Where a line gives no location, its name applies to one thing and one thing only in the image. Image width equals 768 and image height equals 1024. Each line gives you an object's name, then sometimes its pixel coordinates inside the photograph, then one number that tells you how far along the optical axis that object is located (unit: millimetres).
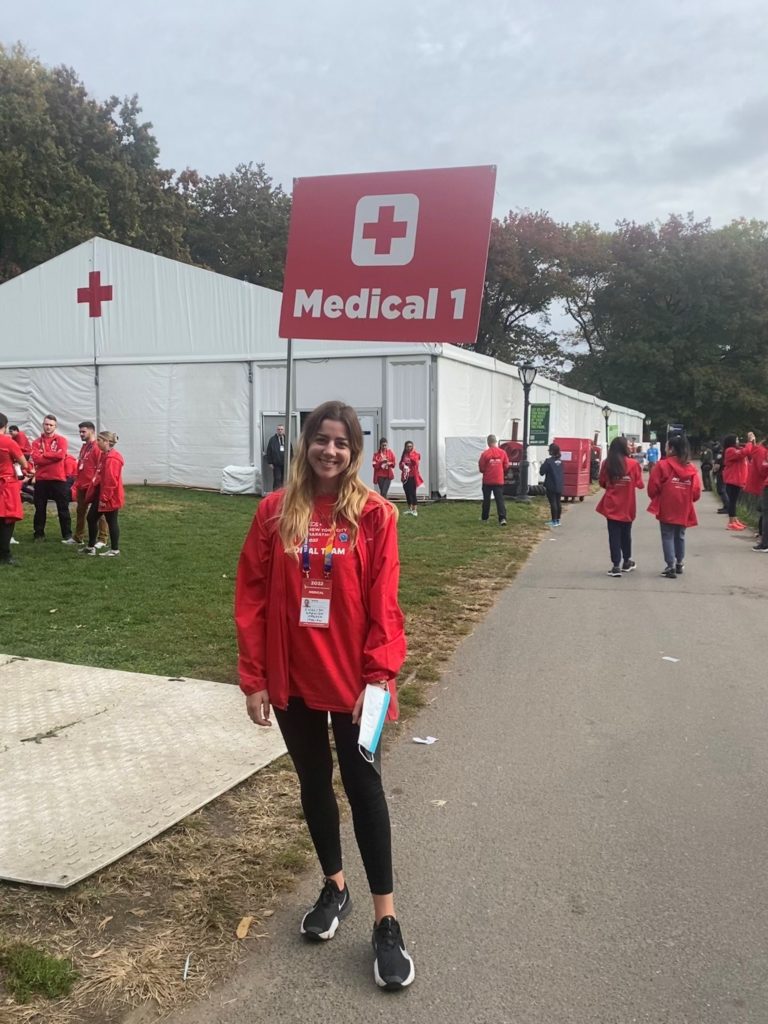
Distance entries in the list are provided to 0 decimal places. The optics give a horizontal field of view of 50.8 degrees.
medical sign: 4934
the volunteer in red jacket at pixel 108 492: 10609
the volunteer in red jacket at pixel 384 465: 17766
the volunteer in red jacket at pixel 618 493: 10305
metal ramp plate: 3389
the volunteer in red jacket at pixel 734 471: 16312
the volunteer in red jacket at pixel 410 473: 17891
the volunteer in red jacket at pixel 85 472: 11055
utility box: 22875
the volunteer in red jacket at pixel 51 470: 11742
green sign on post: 23625
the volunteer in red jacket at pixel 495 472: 15914
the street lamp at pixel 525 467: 21094
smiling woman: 2699
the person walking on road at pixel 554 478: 15922
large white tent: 20703
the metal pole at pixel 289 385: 5039
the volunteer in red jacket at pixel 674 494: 10305
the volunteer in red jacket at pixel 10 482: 9570
